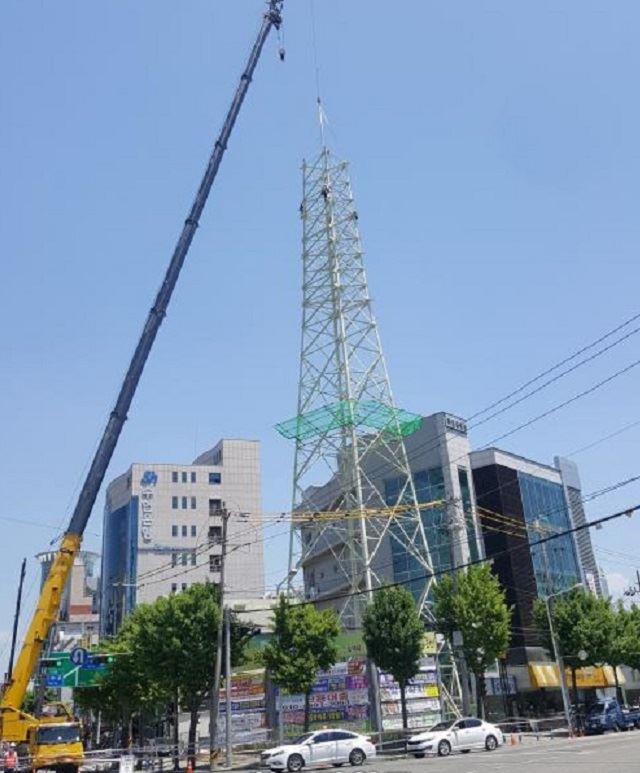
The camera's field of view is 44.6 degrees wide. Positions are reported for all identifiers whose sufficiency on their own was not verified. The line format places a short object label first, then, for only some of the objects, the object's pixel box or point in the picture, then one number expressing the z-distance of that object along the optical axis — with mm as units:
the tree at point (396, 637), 39688
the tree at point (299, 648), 39156
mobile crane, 27281
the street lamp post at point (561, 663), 43025
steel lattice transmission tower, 51656
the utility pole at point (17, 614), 51444
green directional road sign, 44656
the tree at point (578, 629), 48312
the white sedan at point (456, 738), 33438
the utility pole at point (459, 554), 47031
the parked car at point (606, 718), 43438
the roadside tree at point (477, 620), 43031
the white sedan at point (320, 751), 31125
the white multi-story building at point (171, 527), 100000
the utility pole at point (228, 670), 34031
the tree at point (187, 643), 38344
